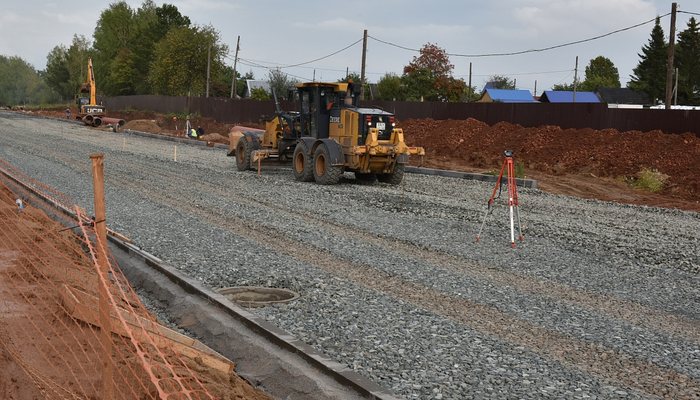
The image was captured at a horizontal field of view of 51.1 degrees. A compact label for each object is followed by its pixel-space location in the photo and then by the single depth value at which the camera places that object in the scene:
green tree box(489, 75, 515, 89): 132.82
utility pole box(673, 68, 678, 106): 67.66
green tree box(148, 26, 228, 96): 74.38
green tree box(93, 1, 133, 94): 111.41
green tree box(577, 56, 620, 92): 135.25
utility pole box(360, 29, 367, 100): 43.56
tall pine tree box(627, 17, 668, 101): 74.12
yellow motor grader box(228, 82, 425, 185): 20.47
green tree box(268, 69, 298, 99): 85.56
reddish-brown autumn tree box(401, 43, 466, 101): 74.12
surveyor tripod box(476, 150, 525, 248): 12.12
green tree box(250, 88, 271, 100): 75.38
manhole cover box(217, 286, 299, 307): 8.62
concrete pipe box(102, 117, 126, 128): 50.92
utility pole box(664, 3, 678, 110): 27.44
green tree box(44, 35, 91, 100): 118.44
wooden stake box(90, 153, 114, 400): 4.48
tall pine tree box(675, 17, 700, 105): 73.06
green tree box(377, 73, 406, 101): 81.82
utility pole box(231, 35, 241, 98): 64.25
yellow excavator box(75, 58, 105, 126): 54.59
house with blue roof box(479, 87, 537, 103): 89.19
